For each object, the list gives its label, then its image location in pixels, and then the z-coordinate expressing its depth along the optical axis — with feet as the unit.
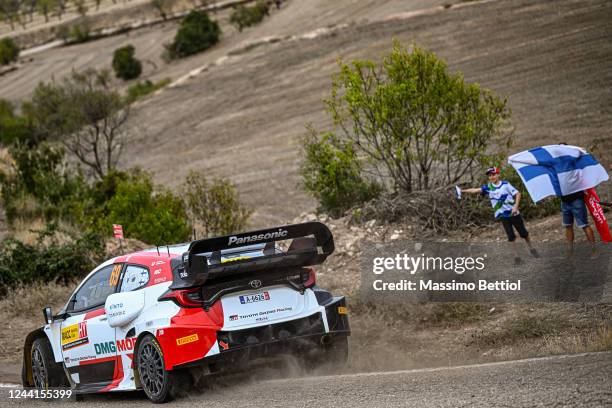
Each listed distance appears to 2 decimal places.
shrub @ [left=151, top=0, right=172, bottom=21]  295.89
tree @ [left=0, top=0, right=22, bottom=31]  379.35
